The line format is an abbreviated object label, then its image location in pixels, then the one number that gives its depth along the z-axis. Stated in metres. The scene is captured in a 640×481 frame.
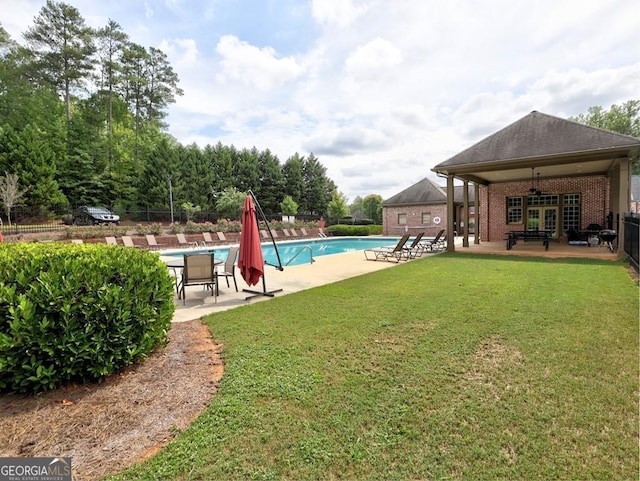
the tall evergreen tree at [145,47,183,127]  33.66
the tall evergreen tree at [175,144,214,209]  31.09
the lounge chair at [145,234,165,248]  18.48
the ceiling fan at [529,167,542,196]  14.79
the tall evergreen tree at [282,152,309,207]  40.56
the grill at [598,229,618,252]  11.59
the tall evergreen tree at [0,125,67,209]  22.23
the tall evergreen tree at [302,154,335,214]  42.12
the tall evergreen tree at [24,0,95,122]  26.14
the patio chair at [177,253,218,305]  6.17
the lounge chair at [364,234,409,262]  11.73
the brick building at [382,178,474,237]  26.56
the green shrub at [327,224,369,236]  30.06
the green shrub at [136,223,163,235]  19.72
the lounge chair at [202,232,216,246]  20.96
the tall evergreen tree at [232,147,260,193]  37.94
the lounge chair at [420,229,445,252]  13.80
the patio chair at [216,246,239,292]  7.26
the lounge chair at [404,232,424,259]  12.10
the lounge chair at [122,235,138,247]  17.59
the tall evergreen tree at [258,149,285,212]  39.44
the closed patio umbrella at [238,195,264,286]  5.95
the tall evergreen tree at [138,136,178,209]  29.80
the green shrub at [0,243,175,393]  2.68
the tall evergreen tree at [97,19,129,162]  29.31
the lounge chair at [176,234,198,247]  19.69
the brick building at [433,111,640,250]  10.69
